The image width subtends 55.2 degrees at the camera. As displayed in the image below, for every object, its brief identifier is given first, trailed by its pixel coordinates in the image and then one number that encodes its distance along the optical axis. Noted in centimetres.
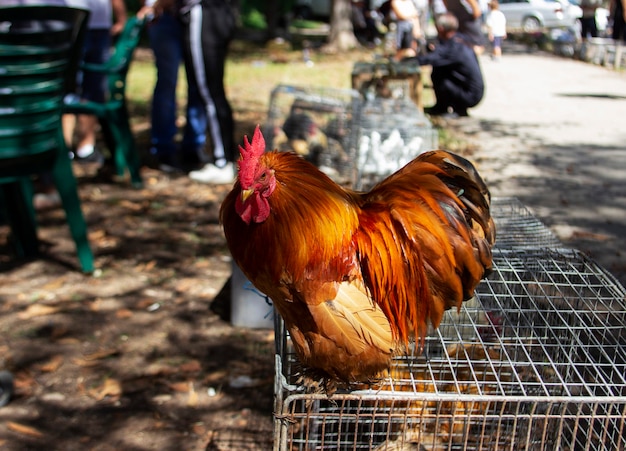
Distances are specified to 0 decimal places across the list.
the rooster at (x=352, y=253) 215
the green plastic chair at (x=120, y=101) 557
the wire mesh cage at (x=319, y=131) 521
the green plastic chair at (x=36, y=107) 365
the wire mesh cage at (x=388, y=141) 456
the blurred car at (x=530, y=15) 2627
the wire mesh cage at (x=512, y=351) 244
